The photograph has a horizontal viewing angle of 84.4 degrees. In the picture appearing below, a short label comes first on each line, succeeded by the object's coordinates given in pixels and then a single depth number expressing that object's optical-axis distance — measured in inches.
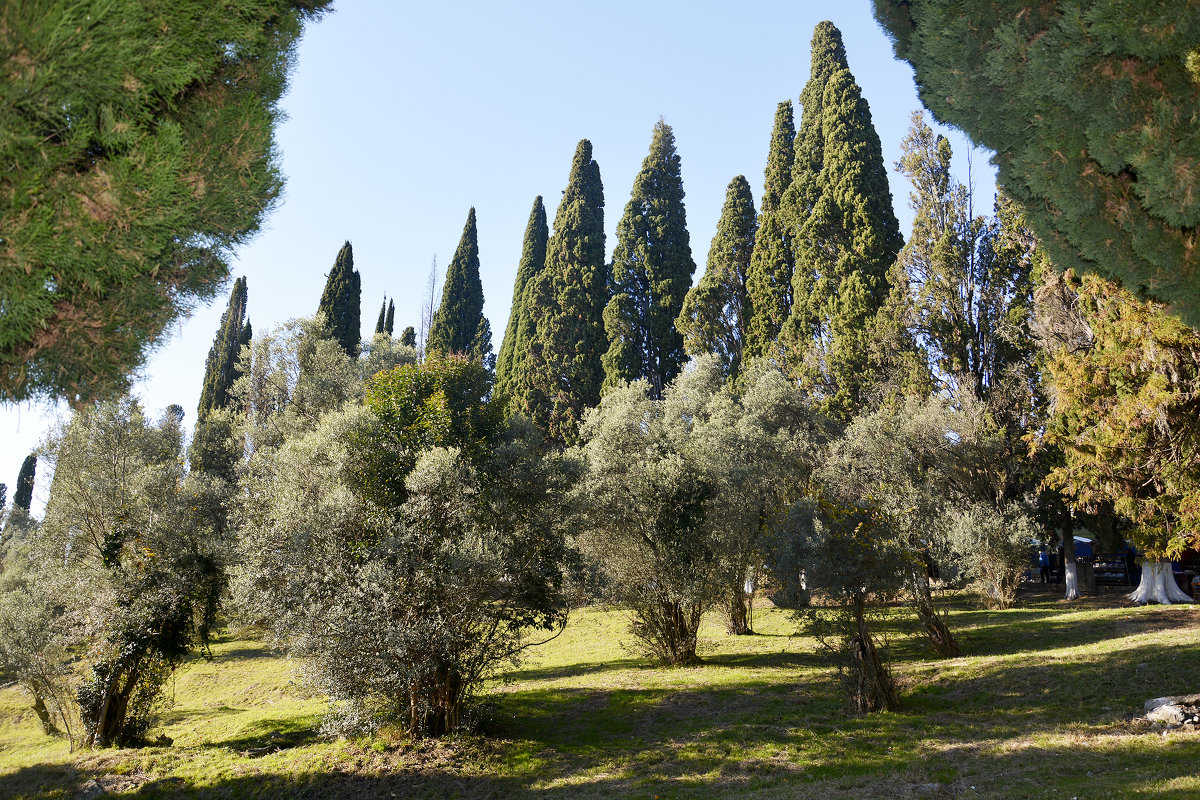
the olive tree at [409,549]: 454.0
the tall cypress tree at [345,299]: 1684.3
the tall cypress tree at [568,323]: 1489.9
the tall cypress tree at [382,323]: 2632.9
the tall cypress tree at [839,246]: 1072.8
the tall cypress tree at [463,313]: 2003.0
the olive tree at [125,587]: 574.2
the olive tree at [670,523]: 666.2
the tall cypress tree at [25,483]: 2204.7
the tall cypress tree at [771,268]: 1234.0
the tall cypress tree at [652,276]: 1438.2
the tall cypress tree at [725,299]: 1343.5
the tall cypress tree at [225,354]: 1969.7
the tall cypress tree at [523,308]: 1597.2
